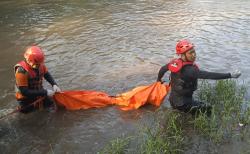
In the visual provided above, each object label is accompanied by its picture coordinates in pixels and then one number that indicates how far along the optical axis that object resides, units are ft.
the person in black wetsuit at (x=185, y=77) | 21.86
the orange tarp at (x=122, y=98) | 25.16
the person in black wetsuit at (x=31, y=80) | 22.56
